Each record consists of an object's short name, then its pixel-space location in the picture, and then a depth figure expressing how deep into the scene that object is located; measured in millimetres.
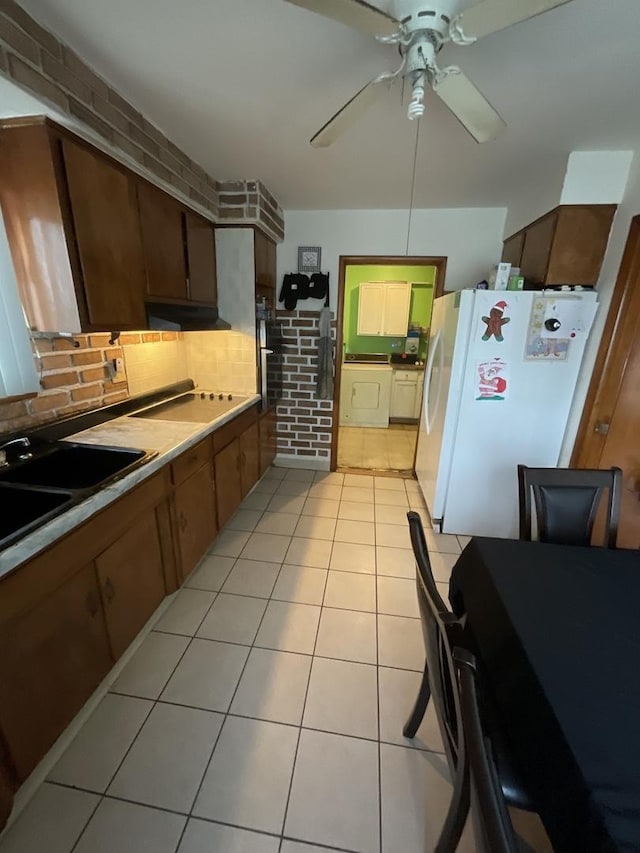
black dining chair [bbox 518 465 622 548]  1460
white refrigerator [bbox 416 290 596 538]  2109
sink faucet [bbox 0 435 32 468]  1412
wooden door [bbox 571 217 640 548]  1885
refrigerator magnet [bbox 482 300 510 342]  2115
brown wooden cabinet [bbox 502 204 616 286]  2023
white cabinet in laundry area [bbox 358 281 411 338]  4863
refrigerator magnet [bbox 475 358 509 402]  2207
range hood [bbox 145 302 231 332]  1926
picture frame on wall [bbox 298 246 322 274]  3096
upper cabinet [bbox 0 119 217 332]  1323
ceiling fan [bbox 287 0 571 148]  816
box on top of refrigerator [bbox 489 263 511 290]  2145
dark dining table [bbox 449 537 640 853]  624
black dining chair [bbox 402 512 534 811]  736
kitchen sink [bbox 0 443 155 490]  1536
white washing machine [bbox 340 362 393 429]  4879
